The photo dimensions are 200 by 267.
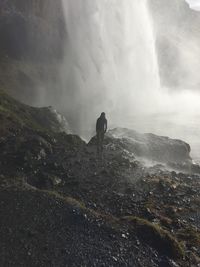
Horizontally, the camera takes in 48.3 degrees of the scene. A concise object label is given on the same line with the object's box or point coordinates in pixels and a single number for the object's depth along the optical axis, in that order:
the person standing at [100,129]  13.09
